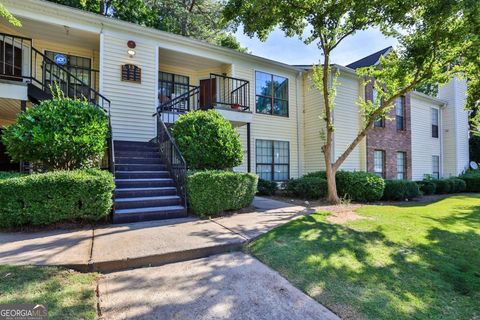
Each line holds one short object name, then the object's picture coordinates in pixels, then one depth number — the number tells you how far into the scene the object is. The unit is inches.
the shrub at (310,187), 401.1
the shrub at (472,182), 647.1
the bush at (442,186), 578.6
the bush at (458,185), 601.9
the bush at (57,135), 231.3
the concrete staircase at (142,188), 242.5
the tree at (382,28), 311.0
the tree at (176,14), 679.7
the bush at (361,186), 403.2
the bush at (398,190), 441.7
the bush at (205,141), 299.3
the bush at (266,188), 440.5
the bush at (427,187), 553.9
